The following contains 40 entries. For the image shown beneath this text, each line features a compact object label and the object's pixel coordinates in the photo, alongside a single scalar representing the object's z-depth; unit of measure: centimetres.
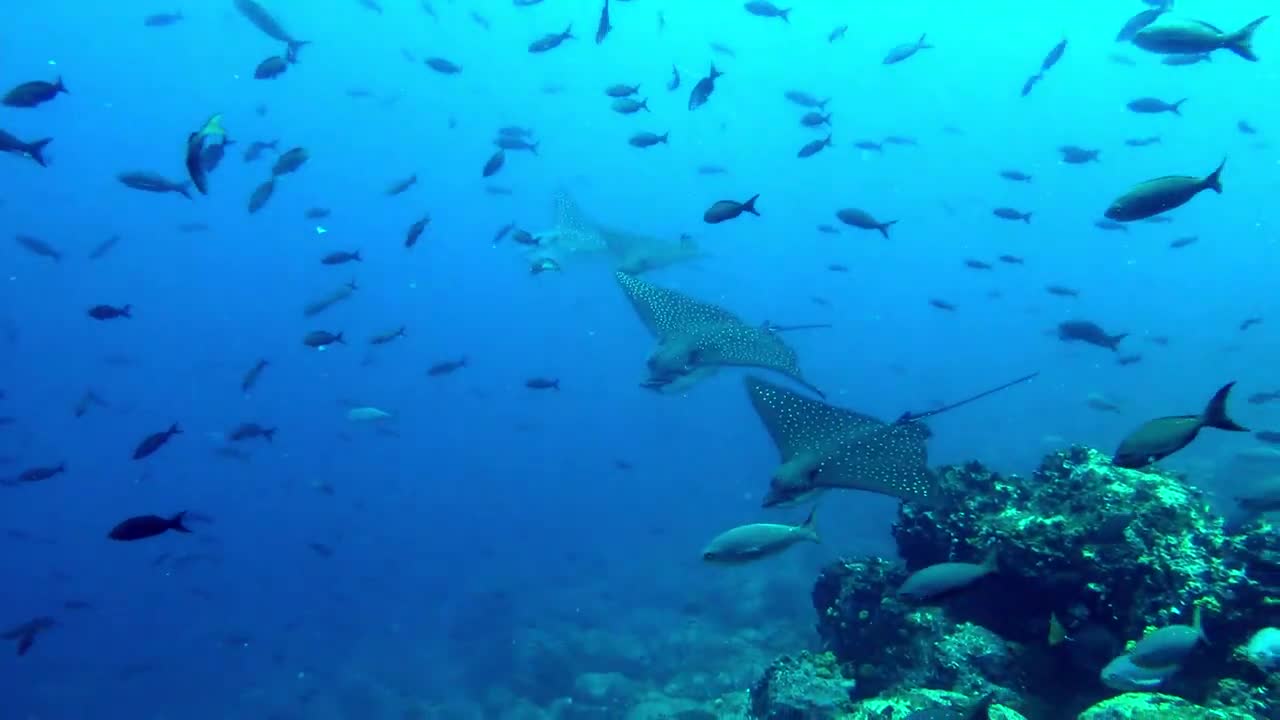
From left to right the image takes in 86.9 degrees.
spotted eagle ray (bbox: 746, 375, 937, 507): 506
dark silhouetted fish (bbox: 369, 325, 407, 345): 1150
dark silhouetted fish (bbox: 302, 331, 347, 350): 1009
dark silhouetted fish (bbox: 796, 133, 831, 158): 1160
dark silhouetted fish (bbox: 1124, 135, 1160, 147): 1551
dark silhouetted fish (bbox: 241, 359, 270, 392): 1090
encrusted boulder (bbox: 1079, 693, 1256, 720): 383
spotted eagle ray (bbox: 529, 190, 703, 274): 1419
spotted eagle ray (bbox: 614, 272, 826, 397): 729
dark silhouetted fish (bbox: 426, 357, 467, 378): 1273
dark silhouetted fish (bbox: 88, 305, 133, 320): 908
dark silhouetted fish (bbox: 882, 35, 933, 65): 1280
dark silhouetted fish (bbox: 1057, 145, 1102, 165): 1259
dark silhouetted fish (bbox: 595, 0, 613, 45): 837
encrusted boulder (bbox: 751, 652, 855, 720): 530
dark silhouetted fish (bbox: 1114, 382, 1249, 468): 385
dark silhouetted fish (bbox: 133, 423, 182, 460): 799
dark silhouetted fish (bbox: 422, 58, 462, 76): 1395
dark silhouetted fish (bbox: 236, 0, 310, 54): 1217
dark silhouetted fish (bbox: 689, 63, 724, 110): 849
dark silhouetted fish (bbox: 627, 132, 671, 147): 1136
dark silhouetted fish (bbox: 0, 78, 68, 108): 685
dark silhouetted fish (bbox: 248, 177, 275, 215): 1043
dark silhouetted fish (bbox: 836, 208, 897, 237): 997
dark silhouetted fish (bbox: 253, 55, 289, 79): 1014
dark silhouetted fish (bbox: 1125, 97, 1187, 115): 1122
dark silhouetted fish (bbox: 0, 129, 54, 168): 650
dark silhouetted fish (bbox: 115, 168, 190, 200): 893
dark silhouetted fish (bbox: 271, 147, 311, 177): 955
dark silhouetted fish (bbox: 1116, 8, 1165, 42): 990
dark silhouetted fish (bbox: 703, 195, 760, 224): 682
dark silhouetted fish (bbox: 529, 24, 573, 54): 1096
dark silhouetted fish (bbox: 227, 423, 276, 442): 1133
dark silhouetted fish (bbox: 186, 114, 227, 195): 496
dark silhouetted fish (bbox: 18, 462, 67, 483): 1016
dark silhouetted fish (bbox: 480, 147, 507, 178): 1139
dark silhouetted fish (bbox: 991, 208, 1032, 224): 1198
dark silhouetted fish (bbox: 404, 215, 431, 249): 972
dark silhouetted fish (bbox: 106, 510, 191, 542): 499
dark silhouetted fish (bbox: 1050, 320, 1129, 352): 918
